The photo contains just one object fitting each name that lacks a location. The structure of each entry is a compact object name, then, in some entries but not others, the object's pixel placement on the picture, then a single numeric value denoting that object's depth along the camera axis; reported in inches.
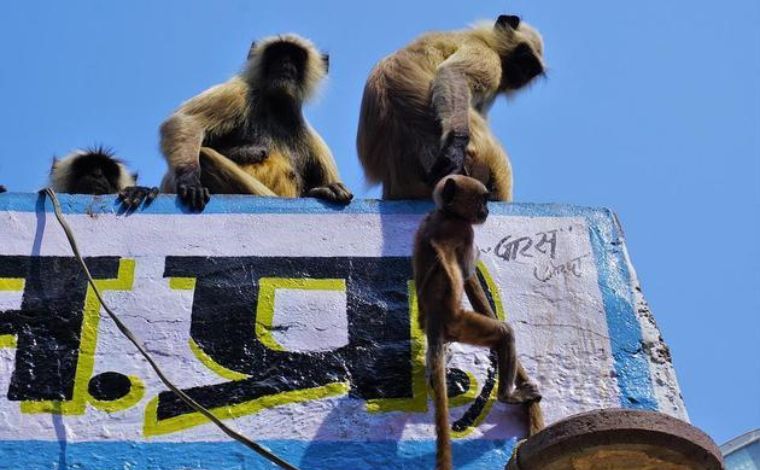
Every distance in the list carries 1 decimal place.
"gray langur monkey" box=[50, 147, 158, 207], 347.3
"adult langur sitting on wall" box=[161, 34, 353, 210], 270.4
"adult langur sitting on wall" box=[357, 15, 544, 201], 262.1
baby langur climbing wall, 181.0
